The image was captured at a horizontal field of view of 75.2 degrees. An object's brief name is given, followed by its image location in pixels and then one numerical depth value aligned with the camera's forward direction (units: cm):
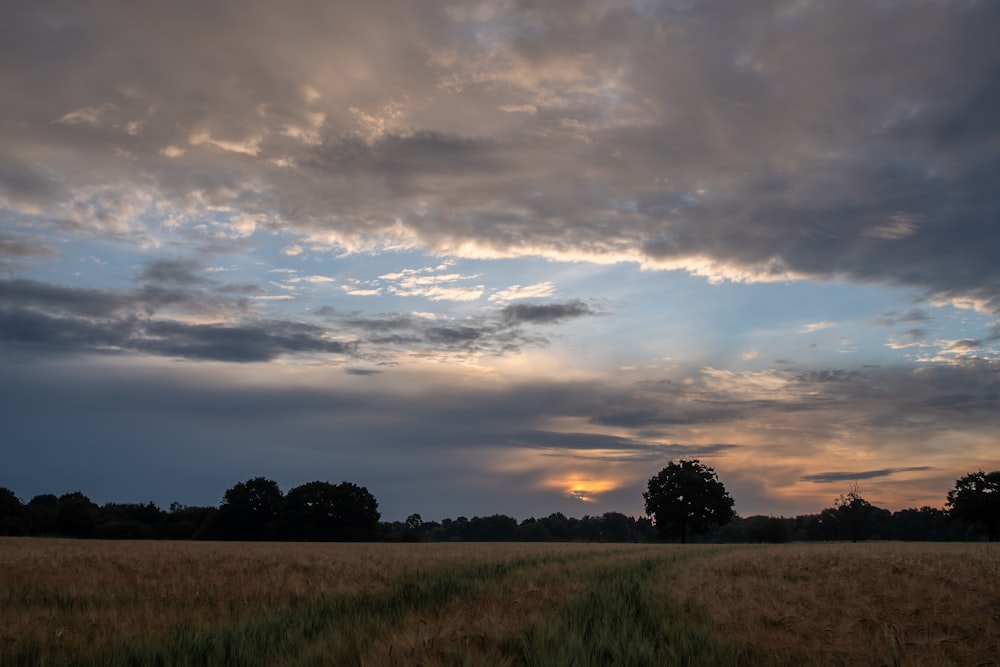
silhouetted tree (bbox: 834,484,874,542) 9700
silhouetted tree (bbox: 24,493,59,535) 8844
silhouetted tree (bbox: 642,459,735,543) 8356
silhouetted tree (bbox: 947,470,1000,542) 7975
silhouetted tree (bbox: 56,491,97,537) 9144
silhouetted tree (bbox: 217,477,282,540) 9831
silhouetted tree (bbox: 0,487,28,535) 8231
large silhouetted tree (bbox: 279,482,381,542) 9362
